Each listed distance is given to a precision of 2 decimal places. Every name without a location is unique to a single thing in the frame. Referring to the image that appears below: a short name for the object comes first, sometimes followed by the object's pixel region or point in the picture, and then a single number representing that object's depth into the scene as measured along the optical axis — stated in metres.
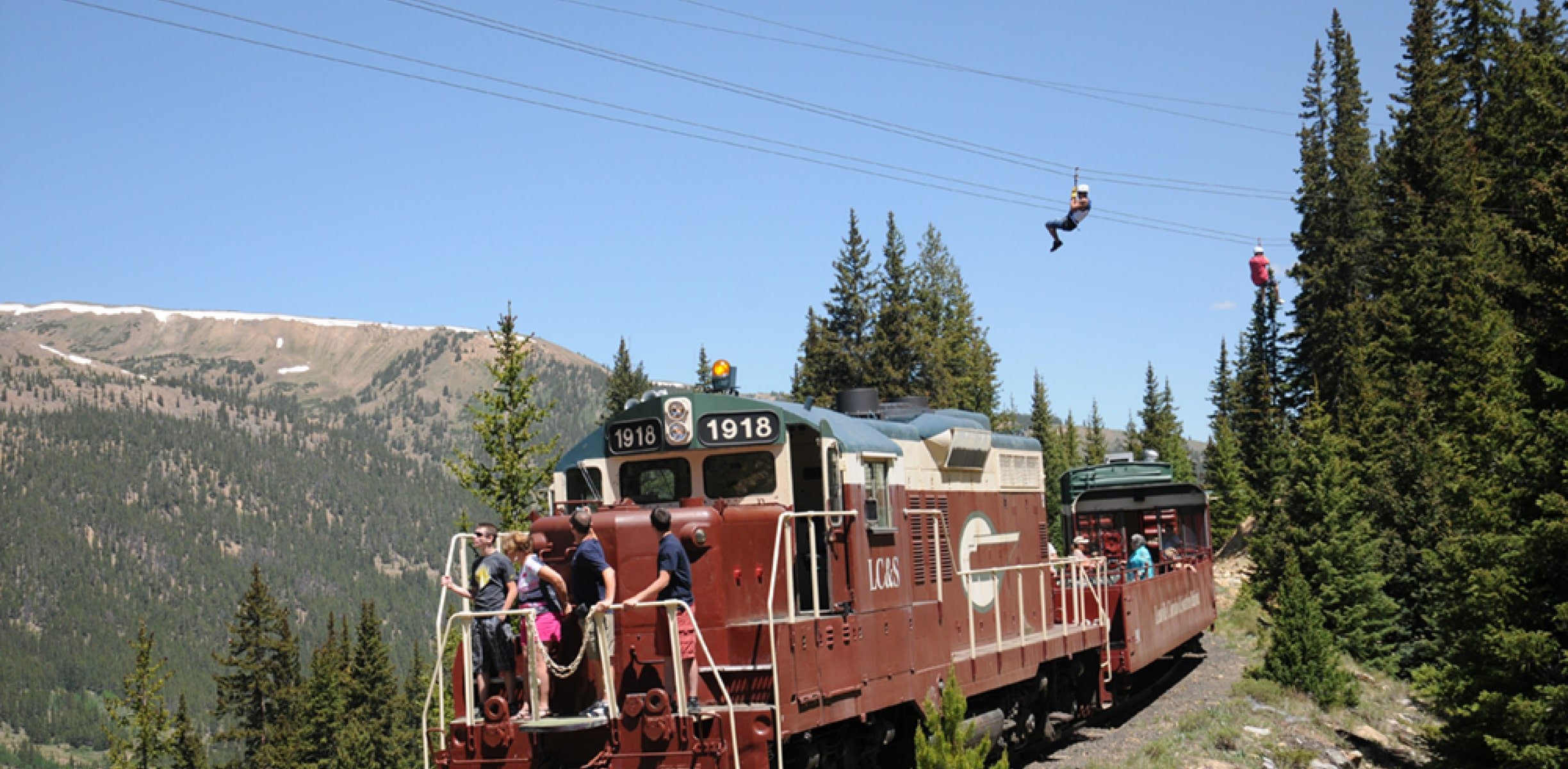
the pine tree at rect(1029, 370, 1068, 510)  74.38
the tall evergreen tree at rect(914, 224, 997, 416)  64.88
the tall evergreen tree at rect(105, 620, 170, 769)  54.16
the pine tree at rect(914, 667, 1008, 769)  11.05
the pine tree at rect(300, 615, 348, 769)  77.81
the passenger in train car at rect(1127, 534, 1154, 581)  23.11
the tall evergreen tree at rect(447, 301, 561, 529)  27.42
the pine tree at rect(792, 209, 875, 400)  66.00
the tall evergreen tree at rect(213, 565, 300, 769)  73.38
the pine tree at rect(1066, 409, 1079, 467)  85.75
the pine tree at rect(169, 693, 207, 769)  69.19
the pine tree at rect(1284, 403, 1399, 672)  29.20
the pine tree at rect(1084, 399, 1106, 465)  86.36
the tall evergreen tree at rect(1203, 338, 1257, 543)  67.88
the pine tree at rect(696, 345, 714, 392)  73.63
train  11.04
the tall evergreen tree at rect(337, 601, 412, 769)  83.94
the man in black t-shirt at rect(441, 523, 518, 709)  11.38
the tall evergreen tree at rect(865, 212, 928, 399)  63.97
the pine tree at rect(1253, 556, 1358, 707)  23.38
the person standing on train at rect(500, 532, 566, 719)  11.36
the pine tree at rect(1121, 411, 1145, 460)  106.88
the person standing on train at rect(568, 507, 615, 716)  10.84
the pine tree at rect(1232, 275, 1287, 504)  50.62
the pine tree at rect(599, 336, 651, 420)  65.88
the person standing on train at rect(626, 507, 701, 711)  10.85
